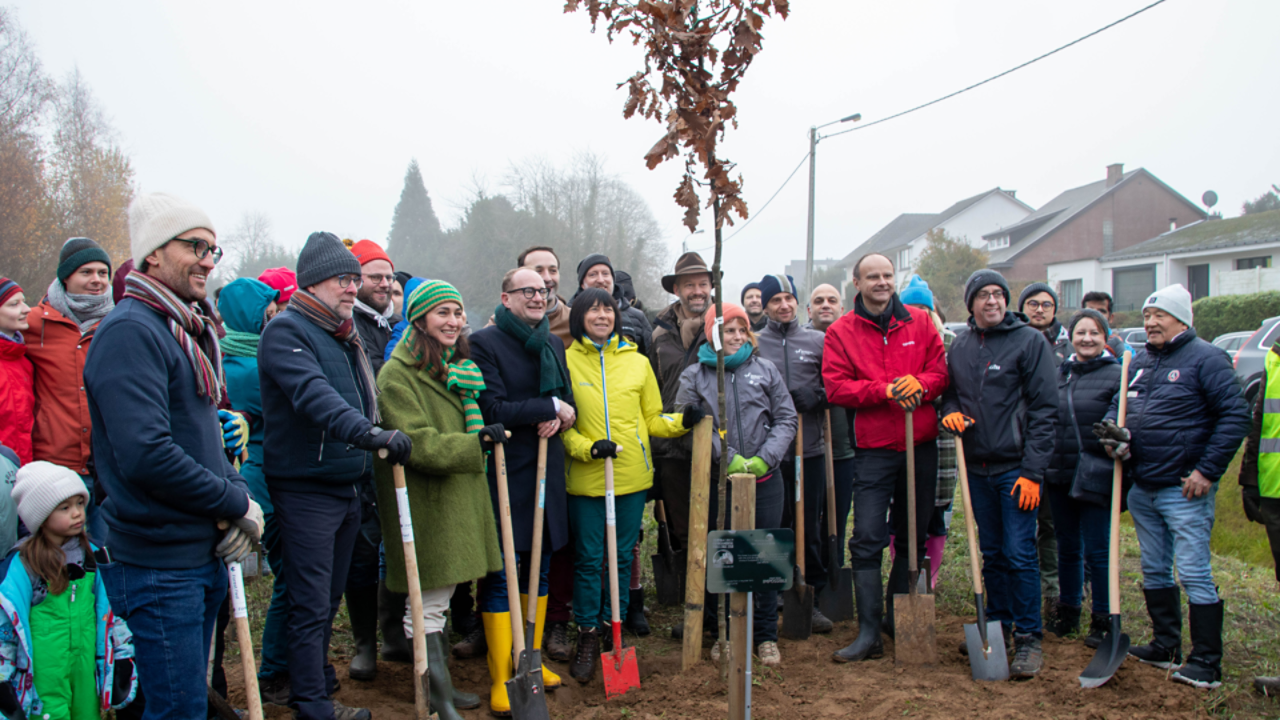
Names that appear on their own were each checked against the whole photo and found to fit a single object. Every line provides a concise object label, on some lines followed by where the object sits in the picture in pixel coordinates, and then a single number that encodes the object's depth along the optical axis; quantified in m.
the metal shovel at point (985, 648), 4.16
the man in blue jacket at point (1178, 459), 4.08
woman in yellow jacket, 4.26
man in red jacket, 4.59
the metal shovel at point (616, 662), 3.95
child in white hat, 2.77
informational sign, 3.21
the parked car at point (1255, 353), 10.65
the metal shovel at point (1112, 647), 3.98
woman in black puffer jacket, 4.73
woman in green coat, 3.57
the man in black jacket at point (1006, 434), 4.34
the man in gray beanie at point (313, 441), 3.09
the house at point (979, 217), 52.75
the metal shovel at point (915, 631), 4.34
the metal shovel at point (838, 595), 5.24
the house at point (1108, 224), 41.59
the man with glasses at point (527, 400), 4.01
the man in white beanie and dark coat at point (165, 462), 2.41
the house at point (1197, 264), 28.16
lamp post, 21.66
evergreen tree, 56.41
